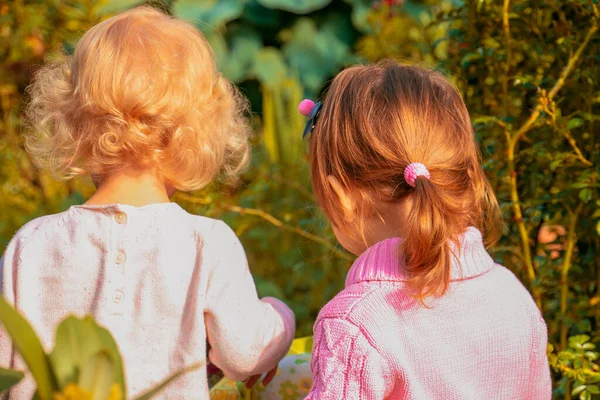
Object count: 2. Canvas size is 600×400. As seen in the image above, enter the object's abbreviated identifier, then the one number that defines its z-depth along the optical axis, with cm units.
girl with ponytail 133
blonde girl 143
